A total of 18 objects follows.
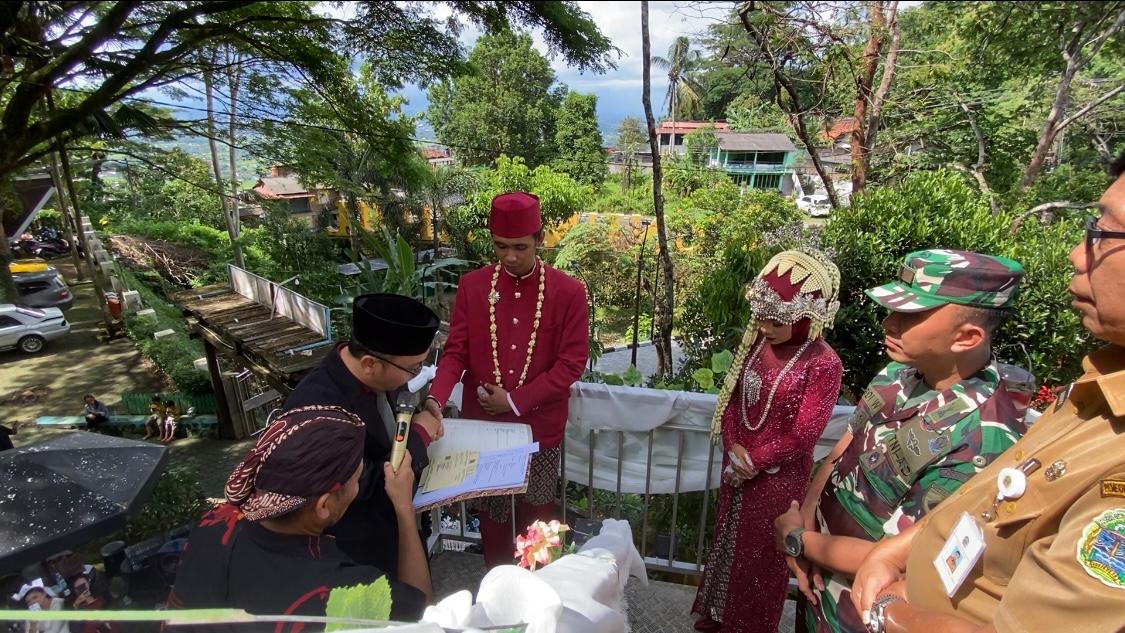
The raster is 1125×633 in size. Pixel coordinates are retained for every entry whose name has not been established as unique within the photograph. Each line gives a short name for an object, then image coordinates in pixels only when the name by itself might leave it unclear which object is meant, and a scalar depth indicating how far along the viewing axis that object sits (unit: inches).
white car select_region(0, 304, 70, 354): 499.5
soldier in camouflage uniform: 52.8
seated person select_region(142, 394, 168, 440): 393.4
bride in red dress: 73.0
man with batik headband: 46.3
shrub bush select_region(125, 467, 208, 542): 179.9
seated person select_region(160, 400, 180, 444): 394.9
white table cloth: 33.7
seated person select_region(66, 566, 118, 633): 132.8
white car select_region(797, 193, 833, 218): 1099.9
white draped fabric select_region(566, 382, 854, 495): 96.4
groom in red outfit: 89.2
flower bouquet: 47.1
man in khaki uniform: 27.9
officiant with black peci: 64.0
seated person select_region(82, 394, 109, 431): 380.8
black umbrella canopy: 103.7
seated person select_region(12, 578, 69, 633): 106.1
